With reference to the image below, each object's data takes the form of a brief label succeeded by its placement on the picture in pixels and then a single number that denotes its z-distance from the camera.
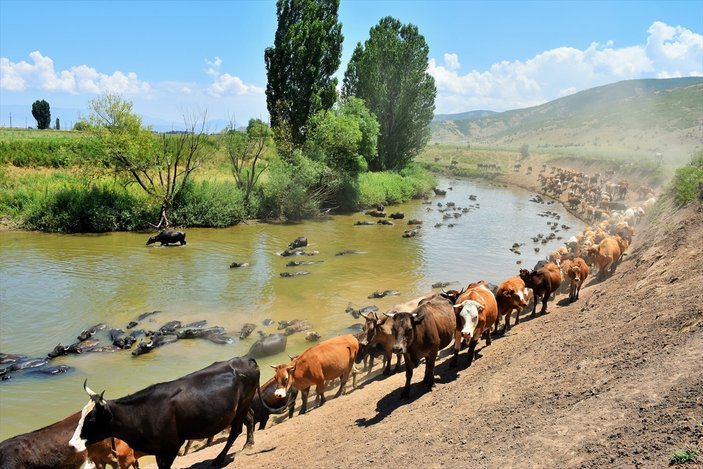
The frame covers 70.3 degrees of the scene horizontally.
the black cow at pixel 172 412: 6.95
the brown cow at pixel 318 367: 9.93
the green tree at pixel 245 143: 38.88
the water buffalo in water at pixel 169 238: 29.52
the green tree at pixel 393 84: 52.28
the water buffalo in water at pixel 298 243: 30.17
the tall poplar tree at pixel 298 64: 40.97
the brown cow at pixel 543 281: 13.80
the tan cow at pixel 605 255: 16.81
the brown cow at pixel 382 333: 10.63
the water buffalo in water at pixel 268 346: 14.61
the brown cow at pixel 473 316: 9.95
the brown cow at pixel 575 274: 14.80
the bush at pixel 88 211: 31.28
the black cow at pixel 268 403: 10.13
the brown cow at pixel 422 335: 8.89
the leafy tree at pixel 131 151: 32.50
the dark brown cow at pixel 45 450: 6.71
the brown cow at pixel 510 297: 12.23
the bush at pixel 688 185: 19.19
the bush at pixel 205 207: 35.41
